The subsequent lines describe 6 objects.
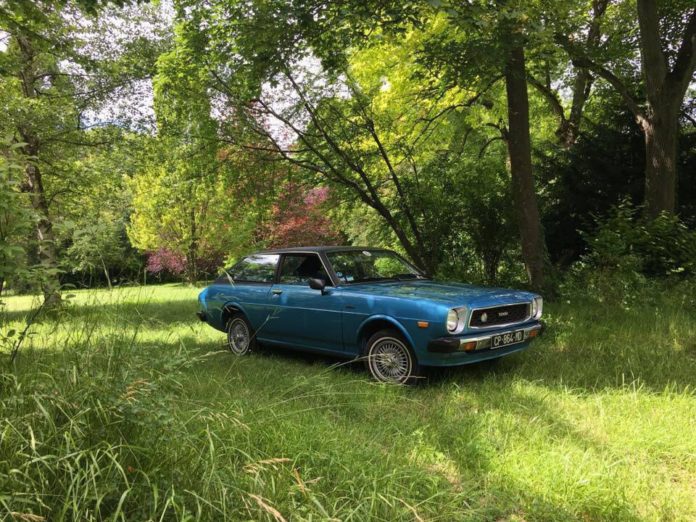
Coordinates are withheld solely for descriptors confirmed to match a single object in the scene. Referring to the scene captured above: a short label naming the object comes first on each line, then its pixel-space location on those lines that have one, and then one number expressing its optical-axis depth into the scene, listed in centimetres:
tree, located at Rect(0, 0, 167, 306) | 1103
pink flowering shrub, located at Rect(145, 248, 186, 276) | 2570
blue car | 511
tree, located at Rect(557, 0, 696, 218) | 966
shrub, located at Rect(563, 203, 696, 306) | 811
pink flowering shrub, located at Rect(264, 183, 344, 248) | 2321
